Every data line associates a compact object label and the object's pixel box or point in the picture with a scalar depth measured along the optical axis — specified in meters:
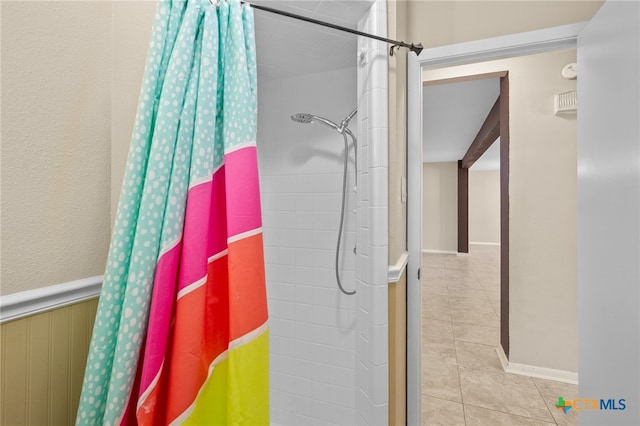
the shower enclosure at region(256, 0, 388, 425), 1.74
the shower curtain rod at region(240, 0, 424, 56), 0.91
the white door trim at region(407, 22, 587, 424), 1.42
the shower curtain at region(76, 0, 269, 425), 0.68
